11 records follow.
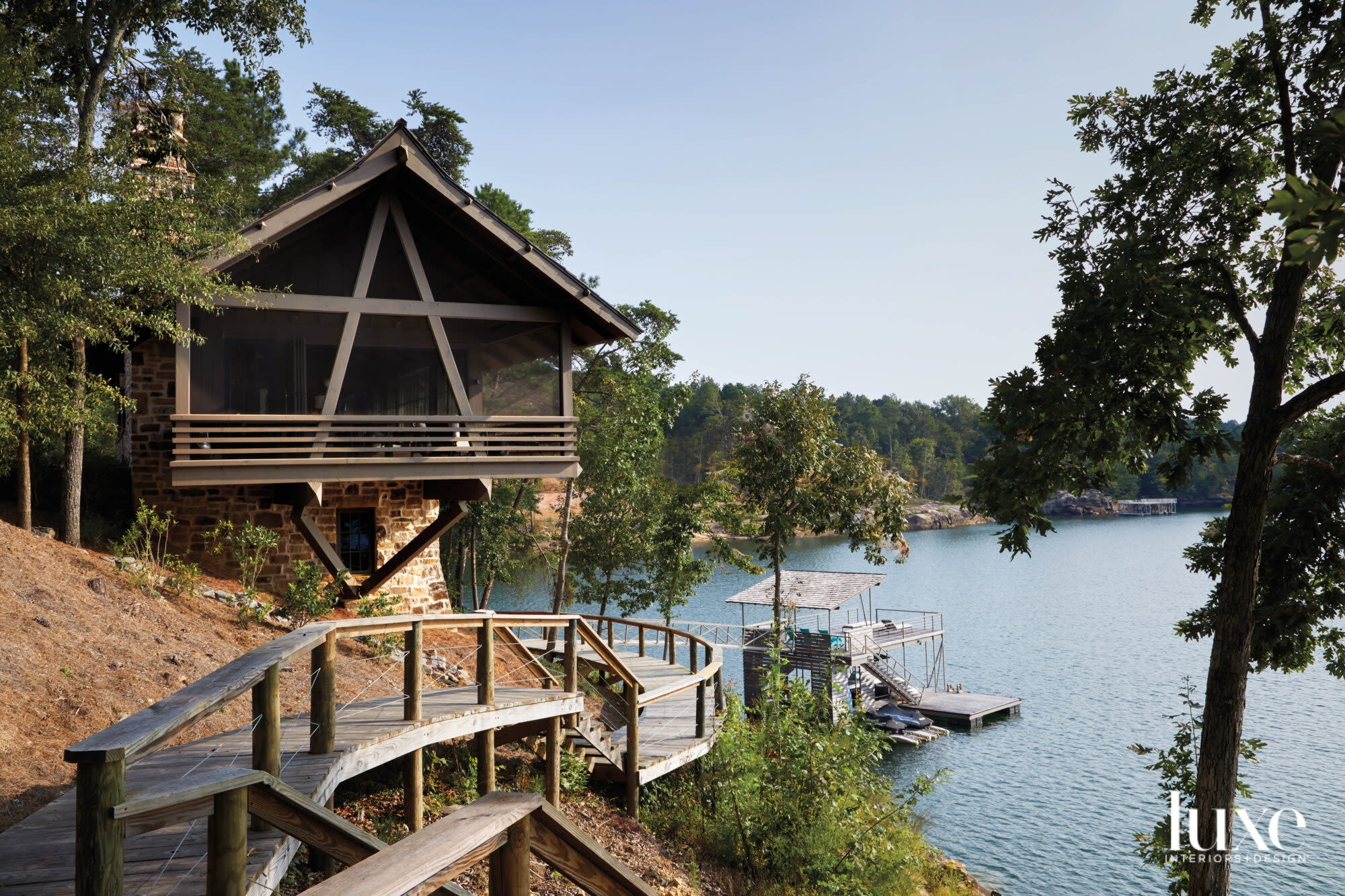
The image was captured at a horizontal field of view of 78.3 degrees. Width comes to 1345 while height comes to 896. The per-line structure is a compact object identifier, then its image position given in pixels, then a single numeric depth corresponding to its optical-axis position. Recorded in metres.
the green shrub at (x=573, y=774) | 9.80
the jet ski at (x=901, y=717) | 25.64
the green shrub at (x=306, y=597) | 11.07
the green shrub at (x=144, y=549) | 9.81
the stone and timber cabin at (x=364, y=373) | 11.35
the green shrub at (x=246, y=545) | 11.23
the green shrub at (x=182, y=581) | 10.09
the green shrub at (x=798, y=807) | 9.55
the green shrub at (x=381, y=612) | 10.68
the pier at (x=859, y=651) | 26.05
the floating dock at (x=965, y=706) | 25.92
